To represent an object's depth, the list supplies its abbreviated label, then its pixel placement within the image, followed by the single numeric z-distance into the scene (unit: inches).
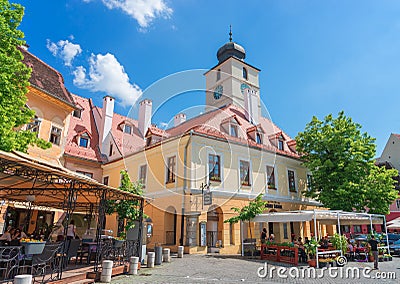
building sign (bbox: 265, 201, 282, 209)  869.8
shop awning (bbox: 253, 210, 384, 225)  572.4
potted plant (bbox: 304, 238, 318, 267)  536.7
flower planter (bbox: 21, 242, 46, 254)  283.1
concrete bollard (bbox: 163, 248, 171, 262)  544.7
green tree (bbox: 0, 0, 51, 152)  427.8
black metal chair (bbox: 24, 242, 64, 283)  291.8
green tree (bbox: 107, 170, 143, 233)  558.9
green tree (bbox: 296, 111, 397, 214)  861.2
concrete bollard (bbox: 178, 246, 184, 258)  616.4
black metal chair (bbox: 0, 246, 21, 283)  283.1
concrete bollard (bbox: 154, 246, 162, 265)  506.7
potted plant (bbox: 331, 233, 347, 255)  592.7
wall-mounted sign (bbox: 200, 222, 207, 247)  702.5
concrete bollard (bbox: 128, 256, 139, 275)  416.2
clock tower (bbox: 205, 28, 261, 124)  1407.5
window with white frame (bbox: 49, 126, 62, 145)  738.2
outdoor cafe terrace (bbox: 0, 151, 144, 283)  287.9
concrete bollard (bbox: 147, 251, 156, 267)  478.3
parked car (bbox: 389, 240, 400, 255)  804.6
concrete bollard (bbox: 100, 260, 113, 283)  355.2
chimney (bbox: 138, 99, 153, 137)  1117.9
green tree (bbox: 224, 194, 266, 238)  684.7
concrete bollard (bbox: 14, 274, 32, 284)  231.6
